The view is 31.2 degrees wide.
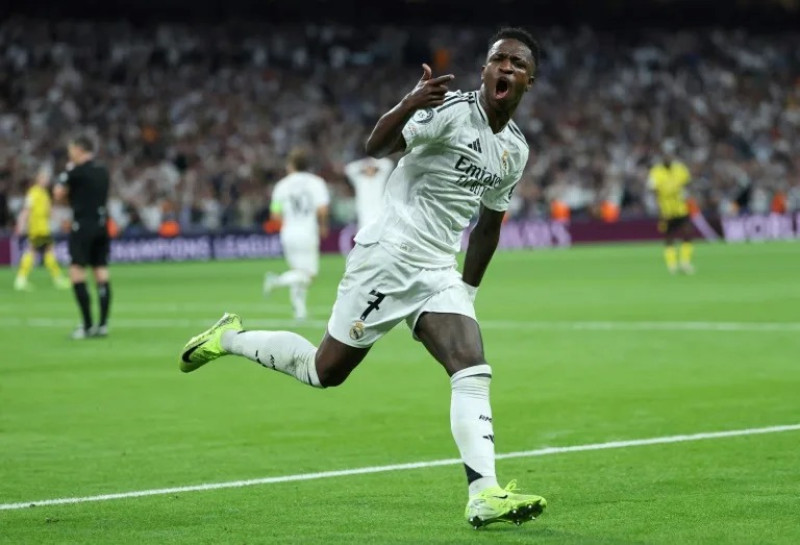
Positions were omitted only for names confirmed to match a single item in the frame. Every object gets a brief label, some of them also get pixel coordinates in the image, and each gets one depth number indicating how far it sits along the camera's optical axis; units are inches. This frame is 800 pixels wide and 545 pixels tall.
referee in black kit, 671.8
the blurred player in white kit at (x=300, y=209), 771.1
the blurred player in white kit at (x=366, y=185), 1028.5
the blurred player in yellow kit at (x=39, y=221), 1139.9
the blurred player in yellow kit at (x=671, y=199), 1163.9
